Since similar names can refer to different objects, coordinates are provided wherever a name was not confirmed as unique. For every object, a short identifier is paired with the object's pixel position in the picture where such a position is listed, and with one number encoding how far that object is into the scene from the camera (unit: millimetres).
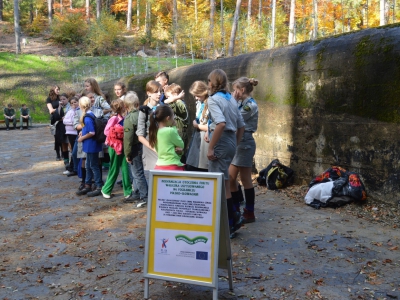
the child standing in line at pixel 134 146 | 7062
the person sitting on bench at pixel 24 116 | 23678
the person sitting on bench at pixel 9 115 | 23109
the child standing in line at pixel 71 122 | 9570
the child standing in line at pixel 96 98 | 8734
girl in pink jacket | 7426
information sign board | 3721
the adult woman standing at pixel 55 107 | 10883
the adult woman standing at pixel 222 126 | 4891
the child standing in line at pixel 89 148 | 7883
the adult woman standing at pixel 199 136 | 5850
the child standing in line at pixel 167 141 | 5418
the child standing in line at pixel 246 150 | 5690
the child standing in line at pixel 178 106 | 6598
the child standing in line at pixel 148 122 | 6621
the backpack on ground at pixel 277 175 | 7844
